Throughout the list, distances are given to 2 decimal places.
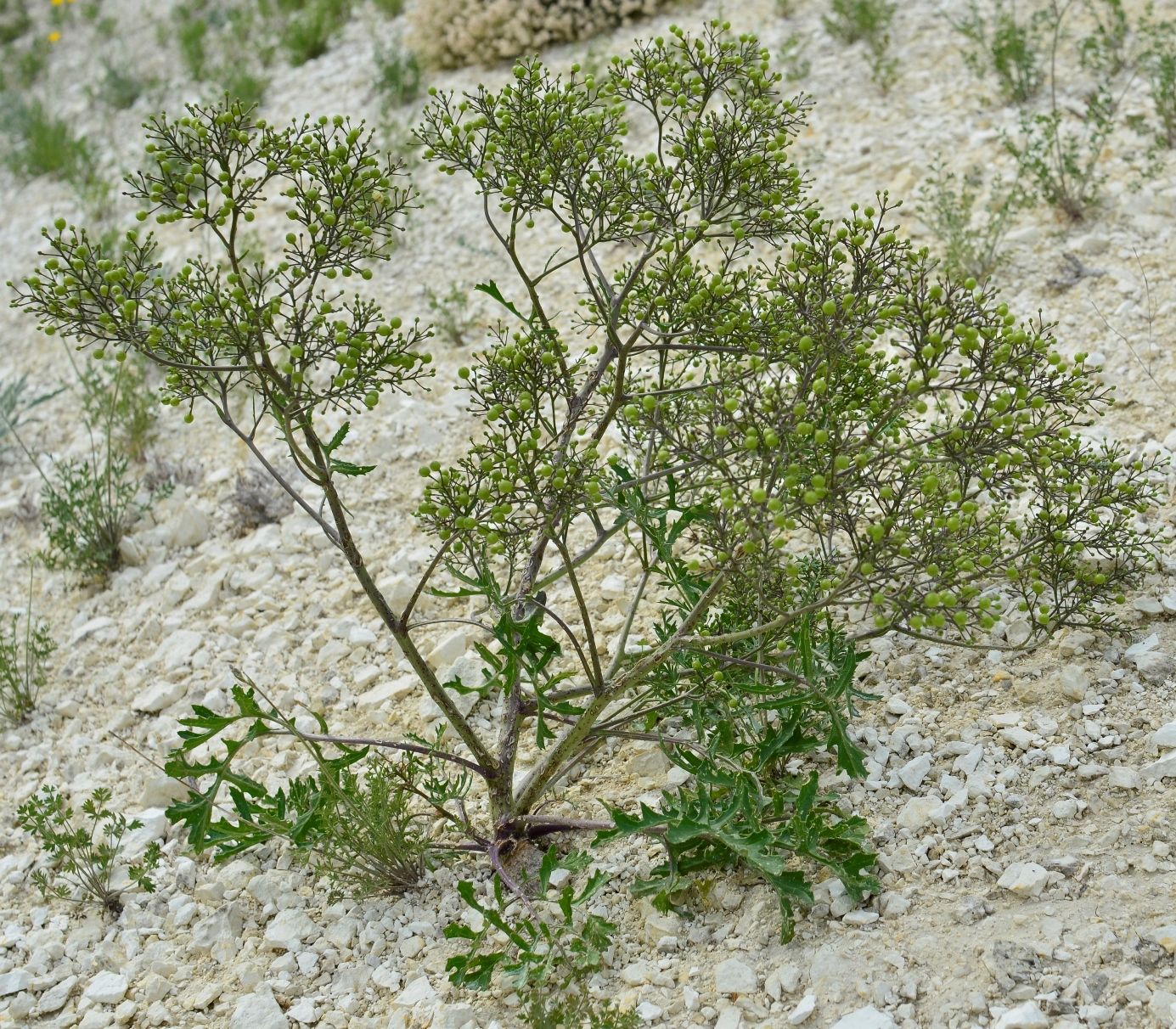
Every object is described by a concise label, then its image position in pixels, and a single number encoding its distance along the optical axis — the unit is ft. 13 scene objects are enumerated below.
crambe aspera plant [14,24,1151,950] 8.44
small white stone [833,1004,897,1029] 8.30
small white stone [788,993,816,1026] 8.63
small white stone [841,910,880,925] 9.31
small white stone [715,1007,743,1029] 8.79
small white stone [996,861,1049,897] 9.13
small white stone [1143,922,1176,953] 8.25
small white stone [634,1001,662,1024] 9.10
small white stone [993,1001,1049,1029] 7.94
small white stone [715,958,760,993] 9.10
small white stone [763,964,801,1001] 8.96
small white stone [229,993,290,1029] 9.89
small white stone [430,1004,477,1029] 9.48
